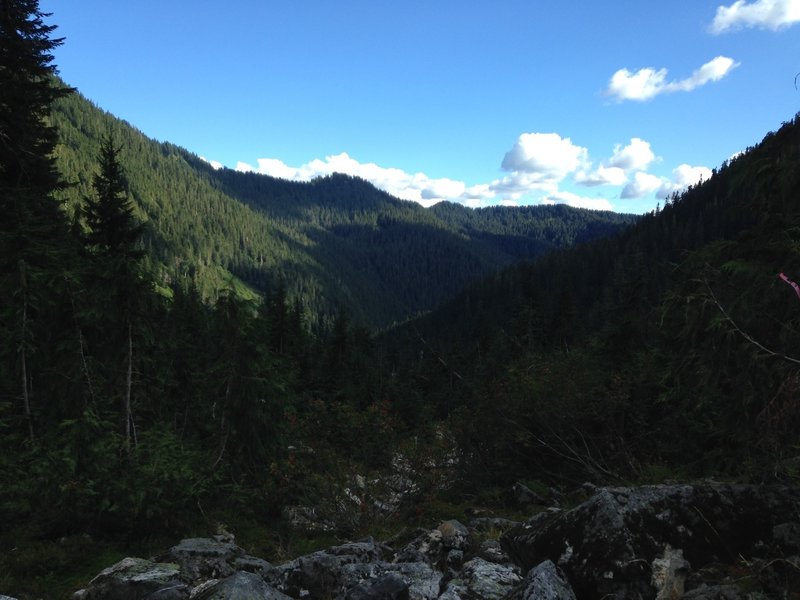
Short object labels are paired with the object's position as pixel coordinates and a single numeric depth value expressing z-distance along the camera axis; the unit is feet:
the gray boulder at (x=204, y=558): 18.97
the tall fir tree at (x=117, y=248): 33.55
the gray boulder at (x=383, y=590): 14.39
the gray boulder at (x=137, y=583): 16.07
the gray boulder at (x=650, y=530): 12.03
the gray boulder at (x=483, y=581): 13.89
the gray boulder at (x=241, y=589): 13.10
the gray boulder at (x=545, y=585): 11.24
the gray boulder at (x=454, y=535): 20.85
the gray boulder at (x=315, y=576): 16.69
